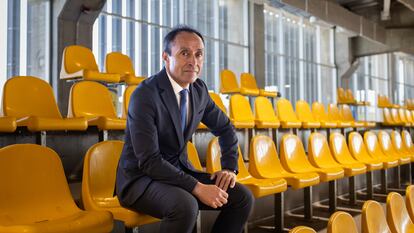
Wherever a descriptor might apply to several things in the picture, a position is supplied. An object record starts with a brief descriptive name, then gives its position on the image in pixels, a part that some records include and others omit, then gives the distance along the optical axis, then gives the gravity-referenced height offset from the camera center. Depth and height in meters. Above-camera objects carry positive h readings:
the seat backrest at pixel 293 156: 3.29 -0.25
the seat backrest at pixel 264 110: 4.42 +0.16
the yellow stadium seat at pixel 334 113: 6.23 +0.18
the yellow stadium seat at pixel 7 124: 2.18 +0.01
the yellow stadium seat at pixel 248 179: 2.48 -0.37
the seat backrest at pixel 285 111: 4.72 +0.16
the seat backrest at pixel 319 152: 3.62 -0.24
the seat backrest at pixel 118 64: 4.12 +0.62
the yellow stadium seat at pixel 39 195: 1.63 -0.29
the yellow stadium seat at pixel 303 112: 5.20 +0.16
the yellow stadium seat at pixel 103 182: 1.78 -0.26
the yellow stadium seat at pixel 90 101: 3.04 +0.19
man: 1.60 -0.12
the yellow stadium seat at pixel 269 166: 2.95 -0.30
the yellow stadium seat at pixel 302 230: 1.25 -0.32
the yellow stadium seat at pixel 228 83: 5.12 +0.52
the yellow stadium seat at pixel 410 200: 2.18 -0.40
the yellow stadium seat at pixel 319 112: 5.73 +0.18
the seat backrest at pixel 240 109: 4.25 +0.17
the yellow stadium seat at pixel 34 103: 2.49 +0.16
